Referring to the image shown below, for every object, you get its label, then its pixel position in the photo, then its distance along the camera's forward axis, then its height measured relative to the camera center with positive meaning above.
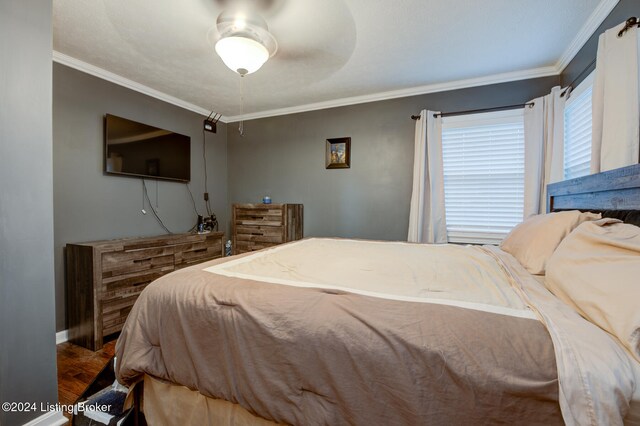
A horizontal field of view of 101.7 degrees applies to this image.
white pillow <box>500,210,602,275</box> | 1.36 -0.16
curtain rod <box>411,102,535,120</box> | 2.62 +1.04
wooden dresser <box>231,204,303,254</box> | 3.36 -0.25
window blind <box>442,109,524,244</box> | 2.72 +0.36
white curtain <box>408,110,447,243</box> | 2.91 +0.29
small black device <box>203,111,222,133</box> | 3.79 +1.23
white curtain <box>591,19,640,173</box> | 1.38 +0.61
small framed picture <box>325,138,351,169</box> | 3.41 +0.71
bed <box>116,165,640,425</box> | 0.67 -0.43
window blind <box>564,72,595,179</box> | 2.01 +0.65
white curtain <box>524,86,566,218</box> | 2.36 +0.57
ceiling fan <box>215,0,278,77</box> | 1.65 +1.16
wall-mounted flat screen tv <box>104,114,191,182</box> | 2.64 +0.62
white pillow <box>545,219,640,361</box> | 0.70 -0.23
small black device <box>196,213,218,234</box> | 3.59 -0.25
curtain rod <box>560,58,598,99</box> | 1.95 +1.07
